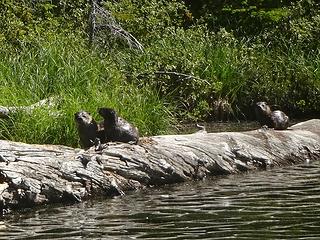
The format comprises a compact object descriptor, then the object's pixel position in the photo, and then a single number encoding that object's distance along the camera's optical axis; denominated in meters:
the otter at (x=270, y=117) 16.09
